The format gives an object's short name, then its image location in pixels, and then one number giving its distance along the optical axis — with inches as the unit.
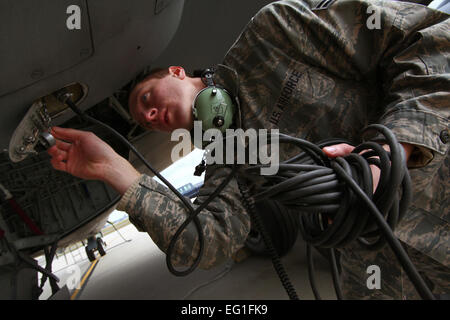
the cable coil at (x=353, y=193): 14.7
